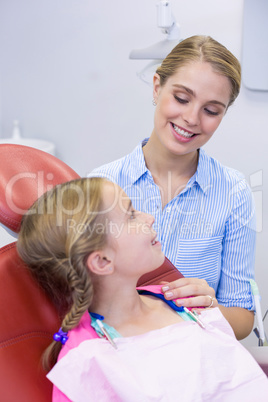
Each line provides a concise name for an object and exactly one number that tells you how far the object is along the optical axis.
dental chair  0.90
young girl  0.93
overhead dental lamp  1.75
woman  1.29
